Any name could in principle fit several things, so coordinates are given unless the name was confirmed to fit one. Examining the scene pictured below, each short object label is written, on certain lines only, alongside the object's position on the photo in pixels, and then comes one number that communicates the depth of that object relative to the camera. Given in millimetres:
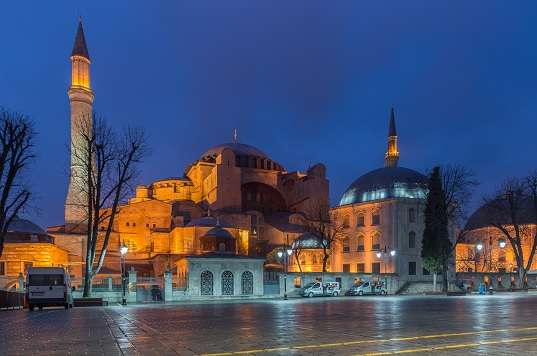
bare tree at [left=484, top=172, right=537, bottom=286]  52375
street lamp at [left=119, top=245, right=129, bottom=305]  34625
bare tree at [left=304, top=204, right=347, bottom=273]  60088
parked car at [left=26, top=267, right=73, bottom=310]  26594
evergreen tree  49875
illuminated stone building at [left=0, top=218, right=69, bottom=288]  56938
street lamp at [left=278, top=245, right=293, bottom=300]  44531
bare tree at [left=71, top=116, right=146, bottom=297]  34125
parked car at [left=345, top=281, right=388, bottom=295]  47156
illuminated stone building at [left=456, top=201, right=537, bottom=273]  75000
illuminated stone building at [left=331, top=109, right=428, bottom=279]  60250
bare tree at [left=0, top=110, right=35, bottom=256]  28034
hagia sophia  59938
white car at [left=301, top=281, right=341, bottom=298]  44531
